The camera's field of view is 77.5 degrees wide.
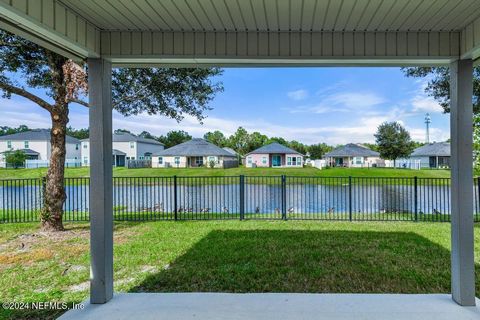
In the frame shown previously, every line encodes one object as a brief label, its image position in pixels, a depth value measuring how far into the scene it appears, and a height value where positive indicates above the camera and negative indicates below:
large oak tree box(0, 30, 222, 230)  5.60 +1.57
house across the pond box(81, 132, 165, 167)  31.17 +1.70
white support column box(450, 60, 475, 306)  2.55 -0.18
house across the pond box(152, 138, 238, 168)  27.80 +0.43
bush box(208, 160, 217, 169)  26.21 -0.24
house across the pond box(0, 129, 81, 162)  19.56 +1.50
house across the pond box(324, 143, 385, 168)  34.28 +0.08
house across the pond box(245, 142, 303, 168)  31.95 +0.34
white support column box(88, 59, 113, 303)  2.66 -0.14
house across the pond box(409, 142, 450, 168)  28.57 +0.26
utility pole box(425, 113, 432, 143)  35.81 +4.19
